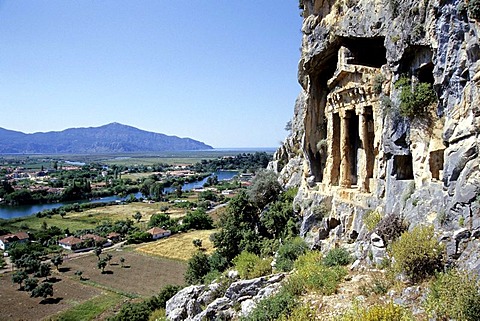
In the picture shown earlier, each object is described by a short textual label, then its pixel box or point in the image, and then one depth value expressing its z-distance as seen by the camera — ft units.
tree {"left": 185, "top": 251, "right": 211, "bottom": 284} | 91.37
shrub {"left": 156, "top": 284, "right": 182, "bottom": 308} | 88.99
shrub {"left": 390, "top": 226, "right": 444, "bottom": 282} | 31.89
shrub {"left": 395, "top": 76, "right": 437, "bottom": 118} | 42.63
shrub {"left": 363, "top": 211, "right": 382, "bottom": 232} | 46.61
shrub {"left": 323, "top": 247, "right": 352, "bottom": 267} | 44.29
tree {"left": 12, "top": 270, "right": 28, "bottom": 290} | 130.52
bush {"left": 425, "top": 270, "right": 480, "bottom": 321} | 25.11
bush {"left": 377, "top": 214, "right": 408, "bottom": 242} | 39.45
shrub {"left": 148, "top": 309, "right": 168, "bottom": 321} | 77.29
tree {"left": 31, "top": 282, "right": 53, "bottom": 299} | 118.32
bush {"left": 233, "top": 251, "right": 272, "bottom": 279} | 55.37
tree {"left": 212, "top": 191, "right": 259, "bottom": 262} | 81.16
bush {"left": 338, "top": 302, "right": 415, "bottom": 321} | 26.88
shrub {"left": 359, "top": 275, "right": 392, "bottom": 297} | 33.30
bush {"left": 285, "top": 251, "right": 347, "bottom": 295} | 37.27
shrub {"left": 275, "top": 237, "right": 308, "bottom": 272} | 55.47
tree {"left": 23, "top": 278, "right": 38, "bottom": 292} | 124.25
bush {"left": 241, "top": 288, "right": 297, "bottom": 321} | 35.14
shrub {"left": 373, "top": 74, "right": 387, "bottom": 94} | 53.38
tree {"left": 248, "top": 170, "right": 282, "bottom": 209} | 88.07
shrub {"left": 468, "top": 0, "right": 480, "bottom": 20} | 31.65
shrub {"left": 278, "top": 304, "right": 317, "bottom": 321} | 31.88
